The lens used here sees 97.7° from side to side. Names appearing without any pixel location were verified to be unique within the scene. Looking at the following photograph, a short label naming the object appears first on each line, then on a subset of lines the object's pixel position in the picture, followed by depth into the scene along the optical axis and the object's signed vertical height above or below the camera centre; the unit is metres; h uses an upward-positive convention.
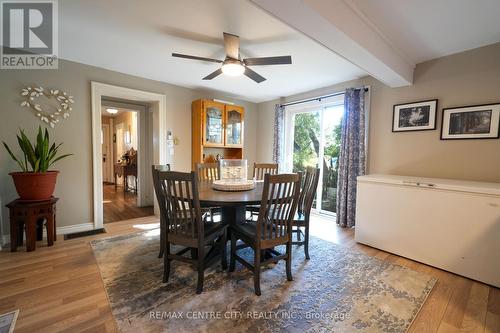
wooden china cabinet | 3.83 +0.51
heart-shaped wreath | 2.60 +0.61
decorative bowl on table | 2.21 -0.30
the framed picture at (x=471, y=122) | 2.22 +0.41
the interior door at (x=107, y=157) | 7.44 -0.10
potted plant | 2.35 -0.22
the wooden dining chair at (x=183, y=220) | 1.69 -0.53
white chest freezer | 1.92 -0.63
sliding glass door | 3.78 +0.27
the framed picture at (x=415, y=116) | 2.60 +0.54
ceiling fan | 2.02 +0.92
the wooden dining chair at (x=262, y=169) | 3.21 -0.19
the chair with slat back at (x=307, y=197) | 2.30 -0.44
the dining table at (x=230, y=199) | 1.77 -0.36
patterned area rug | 1.46 -1.10
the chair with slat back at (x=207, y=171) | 3.02 -0.22
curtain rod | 3.49 +1.05
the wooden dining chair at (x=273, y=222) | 1.73 -0.55
